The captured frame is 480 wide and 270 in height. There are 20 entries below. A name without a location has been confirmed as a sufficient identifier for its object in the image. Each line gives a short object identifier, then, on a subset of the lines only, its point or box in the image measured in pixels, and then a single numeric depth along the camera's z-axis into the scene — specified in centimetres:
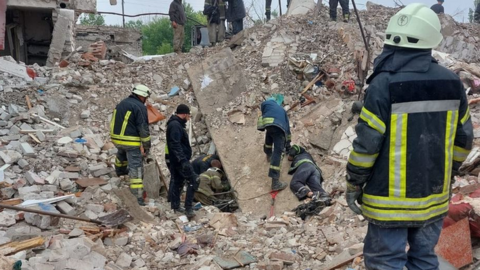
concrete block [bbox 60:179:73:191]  668
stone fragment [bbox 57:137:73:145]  800
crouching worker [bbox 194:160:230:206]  780
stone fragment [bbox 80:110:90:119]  966
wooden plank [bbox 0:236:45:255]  436
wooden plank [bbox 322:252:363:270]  402
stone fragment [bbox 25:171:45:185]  657
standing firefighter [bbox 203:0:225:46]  1216
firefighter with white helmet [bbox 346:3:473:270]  264
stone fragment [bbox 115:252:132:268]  462
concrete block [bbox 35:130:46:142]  811
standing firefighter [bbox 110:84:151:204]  660
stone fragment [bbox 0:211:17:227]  512
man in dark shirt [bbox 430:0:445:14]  1383
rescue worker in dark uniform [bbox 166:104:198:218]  641
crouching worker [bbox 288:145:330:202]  687
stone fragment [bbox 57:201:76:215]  568
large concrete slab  748
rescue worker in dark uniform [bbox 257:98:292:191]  728
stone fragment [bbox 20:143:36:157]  737
